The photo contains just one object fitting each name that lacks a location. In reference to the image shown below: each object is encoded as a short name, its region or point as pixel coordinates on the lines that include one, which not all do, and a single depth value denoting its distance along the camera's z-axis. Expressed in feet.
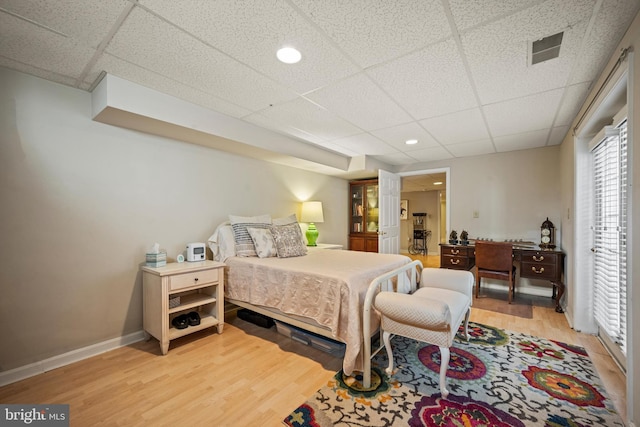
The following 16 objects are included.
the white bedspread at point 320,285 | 6.40
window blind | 6.91
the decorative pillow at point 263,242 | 10.00
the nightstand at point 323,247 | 12.97
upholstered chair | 5.59
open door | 15.45
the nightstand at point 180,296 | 7.67
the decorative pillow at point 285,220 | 12.17
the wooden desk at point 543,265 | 11.21
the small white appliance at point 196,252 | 9.30
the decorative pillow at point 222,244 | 9.97
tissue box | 8.36
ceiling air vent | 5.32
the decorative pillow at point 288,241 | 10.16
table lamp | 14.29
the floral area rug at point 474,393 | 5.18
